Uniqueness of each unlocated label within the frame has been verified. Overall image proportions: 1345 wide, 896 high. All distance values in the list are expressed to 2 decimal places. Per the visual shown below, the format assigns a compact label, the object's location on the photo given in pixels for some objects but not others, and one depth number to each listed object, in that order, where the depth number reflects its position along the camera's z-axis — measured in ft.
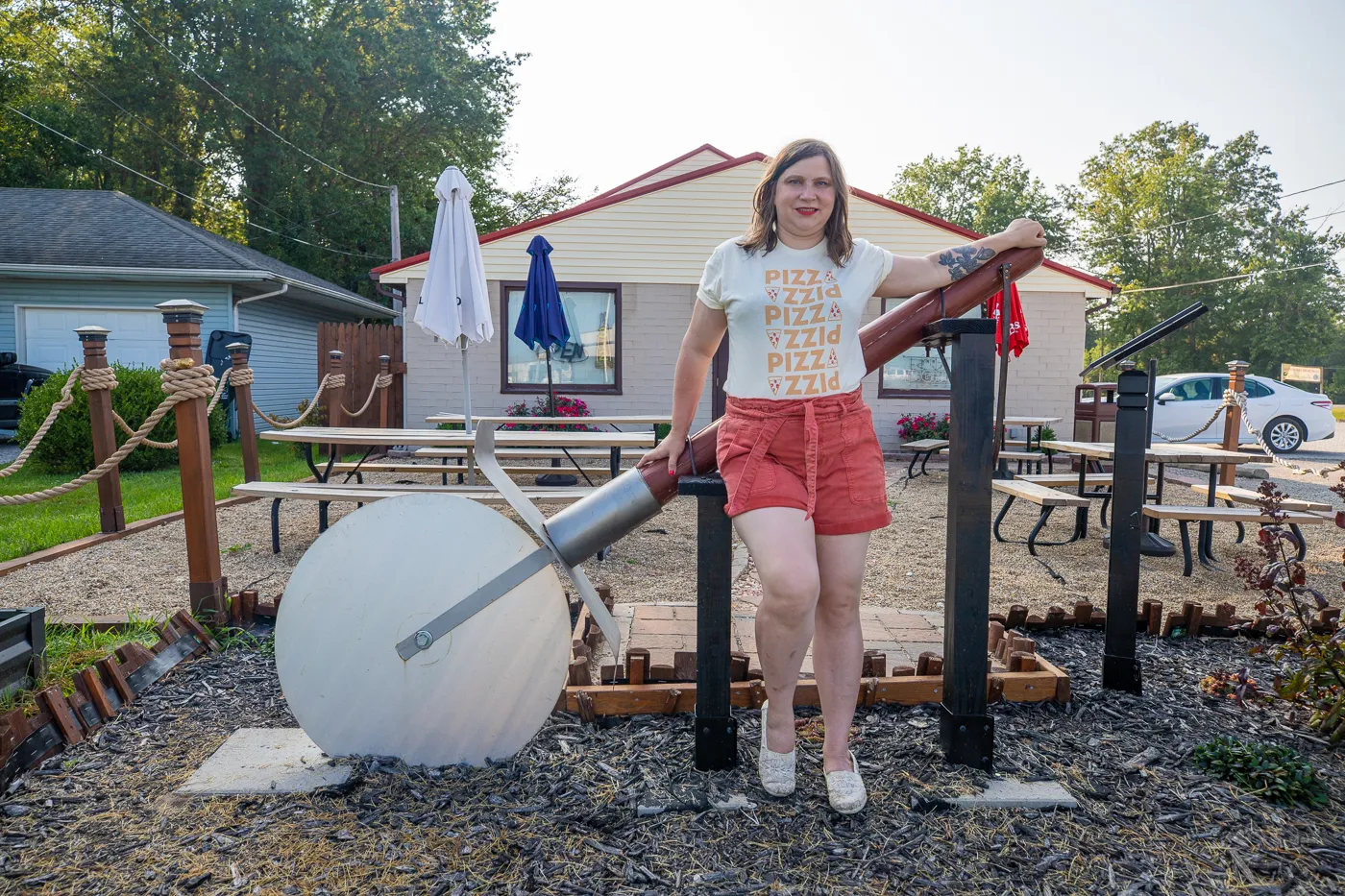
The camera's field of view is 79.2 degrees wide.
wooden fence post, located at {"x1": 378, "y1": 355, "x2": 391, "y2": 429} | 35.05
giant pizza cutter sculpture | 7.50
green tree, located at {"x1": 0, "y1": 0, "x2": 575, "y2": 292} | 82.89
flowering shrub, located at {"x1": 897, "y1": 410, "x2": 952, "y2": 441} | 42.04
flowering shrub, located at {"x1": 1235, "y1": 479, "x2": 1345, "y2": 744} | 8.25
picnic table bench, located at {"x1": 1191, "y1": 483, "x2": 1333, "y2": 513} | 17.13
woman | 6.83
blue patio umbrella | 32.71
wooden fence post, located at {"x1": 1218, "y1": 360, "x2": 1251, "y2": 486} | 25.51
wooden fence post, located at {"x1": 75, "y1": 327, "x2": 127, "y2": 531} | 19.44
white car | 50.01
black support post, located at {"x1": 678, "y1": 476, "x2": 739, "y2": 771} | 7.57
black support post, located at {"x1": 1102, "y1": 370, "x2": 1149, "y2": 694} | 9.24
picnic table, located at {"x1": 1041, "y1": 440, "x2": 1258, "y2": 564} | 19.06
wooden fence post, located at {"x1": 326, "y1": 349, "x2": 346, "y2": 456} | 28.66
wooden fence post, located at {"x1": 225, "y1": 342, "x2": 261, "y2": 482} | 21.53
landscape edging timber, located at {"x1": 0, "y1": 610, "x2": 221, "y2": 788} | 7.50
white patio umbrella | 23.22
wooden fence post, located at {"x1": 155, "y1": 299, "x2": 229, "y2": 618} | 11.62
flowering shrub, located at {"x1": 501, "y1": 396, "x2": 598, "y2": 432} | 40.24
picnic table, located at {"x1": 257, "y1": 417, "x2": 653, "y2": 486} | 18.66
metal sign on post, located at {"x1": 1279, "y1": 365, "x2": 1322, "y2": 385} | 108.89
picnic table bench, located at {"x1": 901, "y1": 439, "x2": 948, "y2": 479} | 30.45
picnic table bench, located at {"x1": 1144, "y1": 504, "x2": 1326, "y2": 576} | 17.12
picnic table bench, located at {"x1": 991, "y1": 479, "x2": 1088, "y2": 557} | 18.06
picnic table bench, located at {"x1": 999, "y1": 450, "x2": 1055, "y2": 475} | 26.74
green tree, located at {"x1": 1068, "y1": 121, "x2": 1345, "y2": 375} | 108.88
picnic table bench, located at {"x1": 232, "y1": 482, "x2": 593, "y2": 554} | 15.01
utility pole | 77.46
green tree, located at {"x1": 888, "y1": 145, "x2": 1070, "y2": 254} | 154.92
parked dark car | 41.88
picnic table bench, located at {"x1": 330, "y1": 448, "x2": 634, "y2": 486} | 21.47
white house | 41.32
